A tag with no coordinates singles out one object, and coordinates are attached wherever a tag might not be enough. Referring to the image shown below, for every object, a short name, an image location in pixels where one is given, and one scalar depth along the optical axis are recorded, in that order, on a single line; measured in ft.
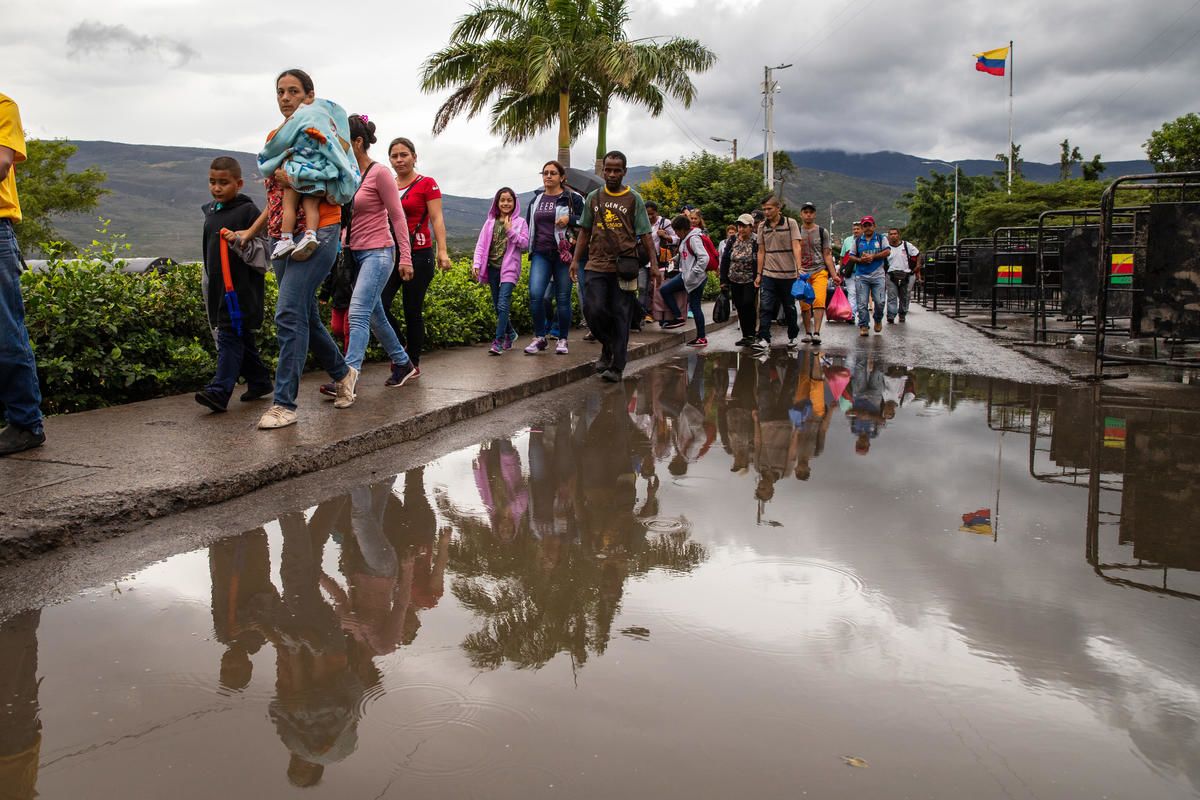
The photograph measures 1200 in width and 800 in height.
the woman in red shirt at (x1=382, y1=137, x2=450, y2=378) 27.09
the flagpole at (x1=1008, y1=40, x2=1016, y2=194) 191.91
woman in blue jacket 34.91
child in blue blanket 19.57
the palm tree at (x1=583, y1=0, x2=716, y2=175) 85.35
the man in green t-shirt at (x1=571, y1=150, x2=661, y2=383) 30.40
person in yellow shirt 16.63
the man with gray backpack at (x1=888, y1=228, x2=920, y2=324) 62.23
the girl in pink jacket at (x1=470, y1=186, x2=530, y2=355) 35.24
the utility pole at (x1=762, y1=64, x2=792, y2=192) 137.69
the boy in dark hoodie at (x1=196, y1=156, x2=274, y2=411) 21.38
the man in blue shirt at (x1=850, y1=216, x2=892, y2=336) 50.83
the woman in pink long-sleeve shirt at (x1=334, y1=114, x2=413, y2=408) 23.35
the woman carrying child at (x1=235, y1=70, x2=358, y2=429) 19.94
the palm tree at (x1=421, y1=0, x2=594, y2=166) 87.71
